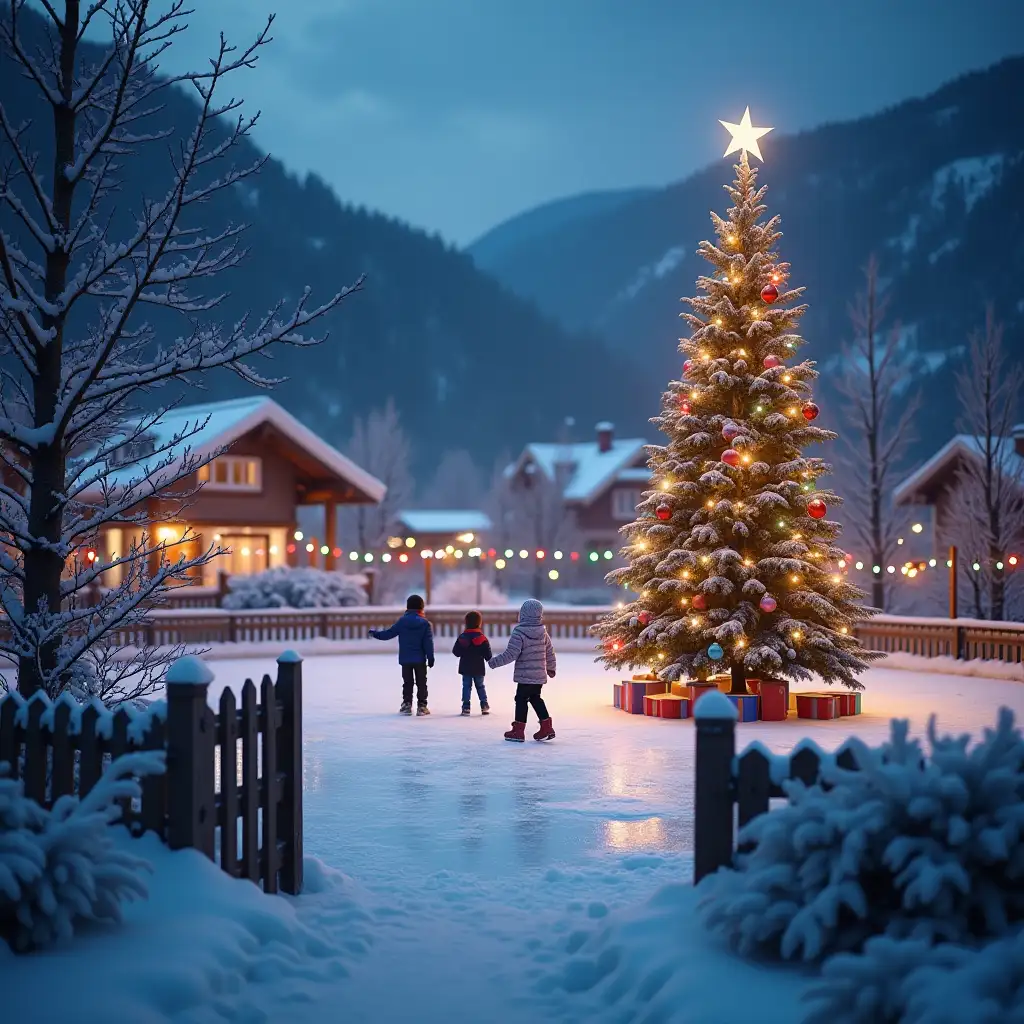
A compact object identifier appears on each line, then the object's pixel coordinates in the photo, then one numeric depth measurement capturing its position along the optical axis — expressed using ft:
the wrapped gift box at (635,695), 54.29
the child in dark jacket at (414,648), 53.36
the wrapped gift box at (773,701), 52.70
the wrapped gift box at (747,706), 52.34
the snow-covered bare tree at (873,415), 100.07
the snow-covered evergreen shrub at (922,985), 13.61
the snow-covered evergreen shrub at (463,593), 157.69
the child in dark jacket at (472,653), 52.13
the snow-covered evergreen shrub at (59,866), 17.15
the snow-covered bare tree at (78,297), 24.71
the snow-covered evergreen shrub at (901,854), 15.52
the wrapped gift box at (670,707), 53.01
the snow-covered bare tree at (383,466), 158.10
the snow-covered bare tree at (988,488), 94.58
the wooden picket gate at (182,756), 20.27
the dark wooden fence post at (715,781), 19.43
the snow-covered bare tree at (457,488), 281.95
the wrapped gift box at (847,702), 54.03
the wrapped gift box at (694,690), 53.83
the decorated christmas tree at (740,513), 52.75
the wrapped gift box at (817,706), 53.11
